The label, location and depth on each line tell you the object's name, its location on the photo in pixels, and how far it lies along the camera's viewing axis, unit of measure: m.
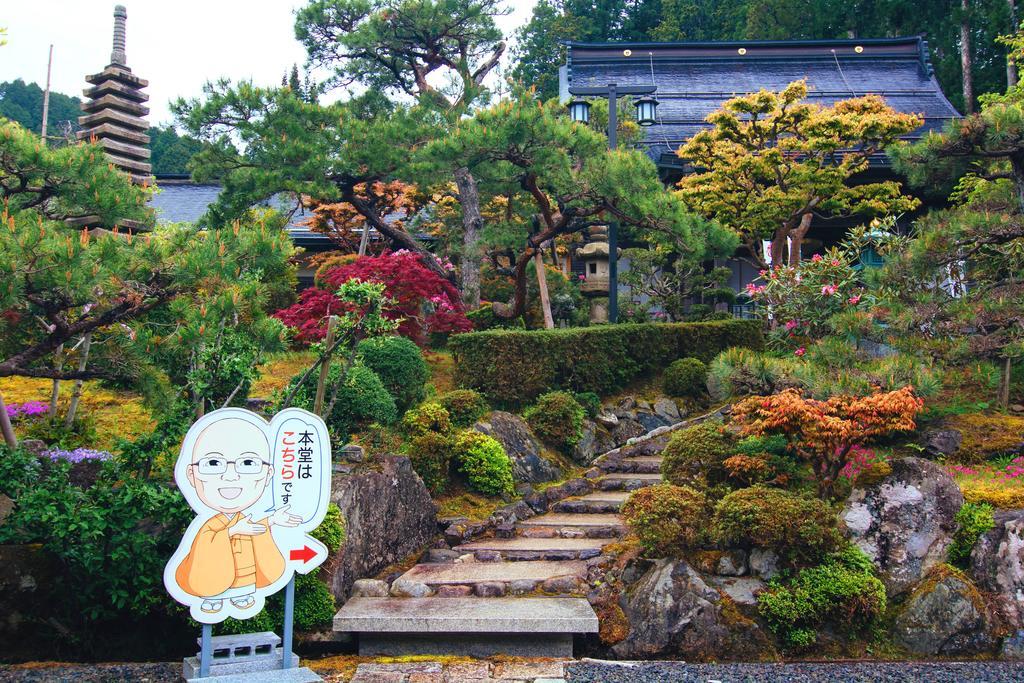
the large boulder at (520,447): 10.15
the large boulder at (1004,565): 7.28
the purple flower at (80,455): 8.03
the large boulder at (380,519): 7.74
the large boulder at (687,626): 7.01
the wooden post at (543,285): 12.65
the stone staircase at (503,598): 6.92
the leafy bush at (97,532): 6.32
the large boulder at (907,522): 7.48
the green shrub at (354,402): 8.35
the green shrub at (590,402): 11.73
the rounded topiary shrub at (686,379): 12.45
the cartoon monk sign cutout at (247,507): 5.83
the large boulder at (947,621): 7.12
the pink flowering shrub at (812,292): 11.62
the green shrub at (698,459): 8.49
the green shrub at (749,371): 8.56
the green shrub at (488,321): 13.08
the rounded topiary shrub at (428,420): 9.59
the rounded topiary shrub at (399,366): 9.91
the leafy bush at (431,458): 9.31
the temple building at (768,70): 22.78
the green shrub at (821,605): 7.01
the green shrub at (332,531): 7.40
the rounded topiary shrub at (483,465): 9.64
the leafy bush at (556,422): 10.94
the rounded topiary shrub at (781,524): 7.20
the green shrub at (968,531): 7.61
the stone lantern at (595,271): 15.97
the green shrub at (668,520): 7.45
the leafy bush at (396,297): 11.12
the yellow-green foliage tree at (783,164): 13.89
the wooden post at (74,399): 9.16
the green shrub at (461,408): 10.30
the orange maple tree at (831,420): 7.45
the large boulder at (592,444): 11.03
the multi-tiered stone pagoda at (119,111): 13.29
